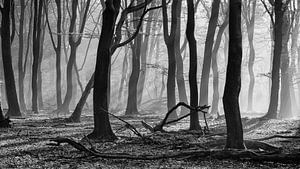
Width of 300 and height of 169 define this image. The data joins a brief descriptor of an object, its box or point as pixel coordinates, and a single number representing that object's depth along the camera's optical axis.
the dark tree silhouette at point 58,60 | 27.05
